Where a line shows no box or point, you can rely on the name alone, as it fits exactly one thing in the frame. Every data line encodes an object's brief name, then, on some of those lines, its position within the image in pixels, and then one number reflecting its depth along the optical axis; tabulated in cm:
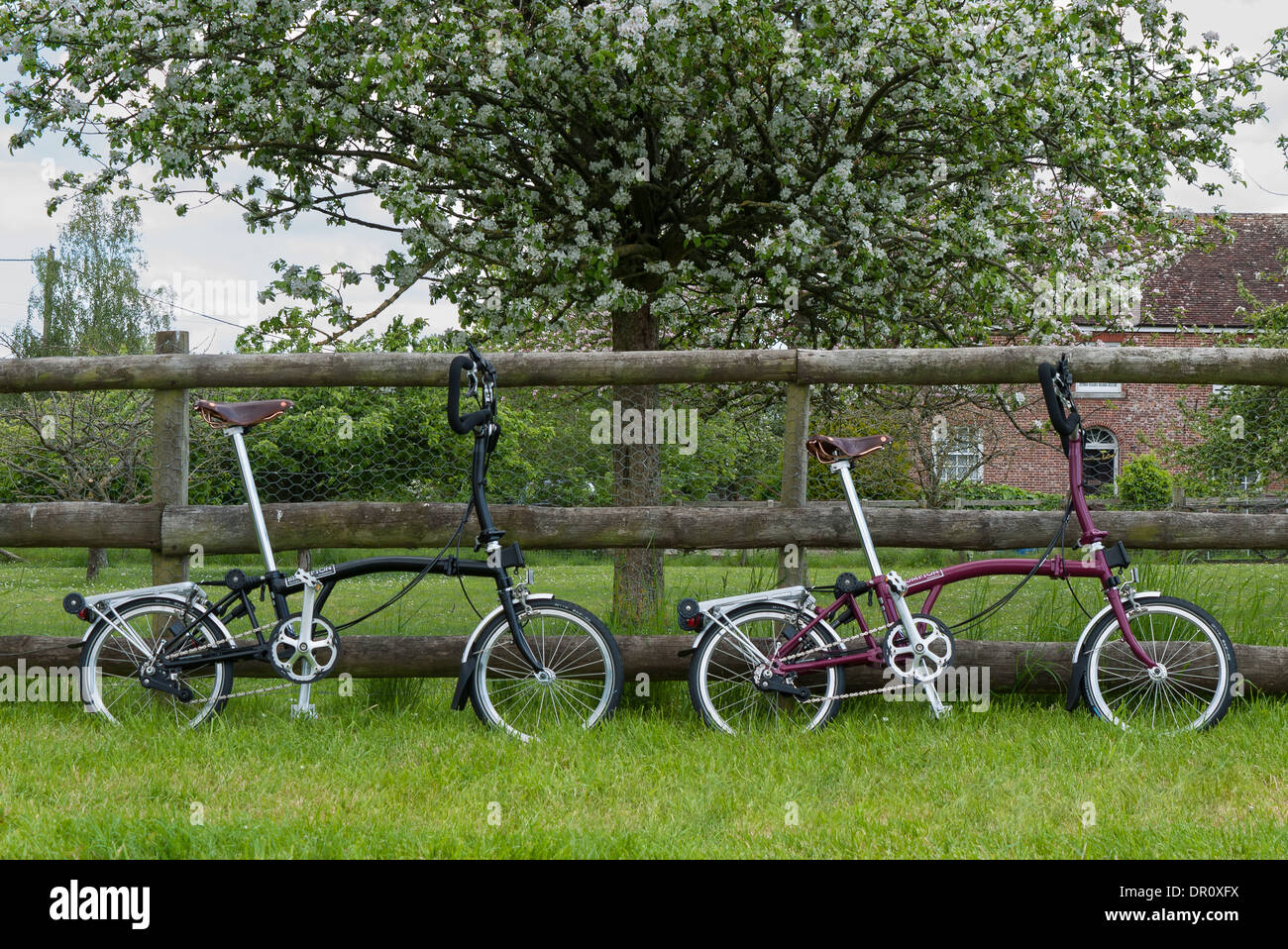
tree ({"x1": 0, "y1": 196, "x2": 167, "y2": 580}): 1095
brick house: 2559
